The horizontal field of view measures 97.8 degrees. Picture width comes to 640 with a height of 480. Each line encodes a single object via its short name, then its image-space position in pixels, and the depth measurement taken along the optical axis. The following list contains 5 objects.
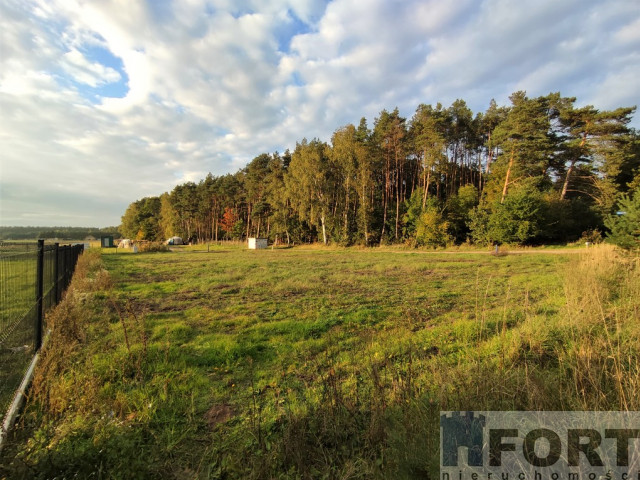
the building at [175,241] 63.16
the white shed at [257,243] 44.62
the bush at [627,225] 10.73
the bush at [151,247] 38.41
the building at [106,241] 52.62
